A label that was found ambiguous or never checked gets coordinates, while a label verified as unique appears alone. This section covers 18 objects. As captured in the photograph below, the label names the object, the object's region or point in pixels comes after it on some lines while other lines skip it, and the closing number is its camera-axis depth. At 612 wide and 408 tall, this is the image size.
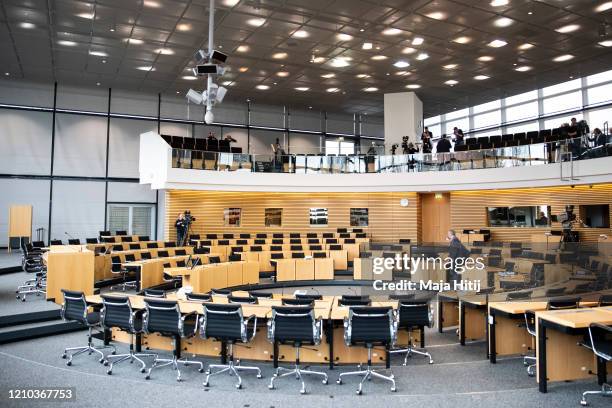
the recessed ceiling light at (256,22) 13.07
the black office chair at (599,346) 4.84
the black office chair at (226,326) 5.74
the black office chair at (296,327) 5.63
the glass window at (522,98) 21.34
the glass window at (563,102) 19.84
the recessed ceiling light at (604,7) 12.05
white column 20.44
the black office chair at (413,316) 6.51
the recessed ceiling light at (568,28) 13.49
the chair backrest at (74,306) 6.48
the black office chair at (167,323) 5.97
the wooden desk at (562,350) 5.22
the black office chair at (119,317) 6.18
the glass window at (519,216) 18.06
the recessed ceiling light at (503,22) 13.01
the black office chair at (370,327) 5.59
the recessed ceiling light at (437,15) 12.69
